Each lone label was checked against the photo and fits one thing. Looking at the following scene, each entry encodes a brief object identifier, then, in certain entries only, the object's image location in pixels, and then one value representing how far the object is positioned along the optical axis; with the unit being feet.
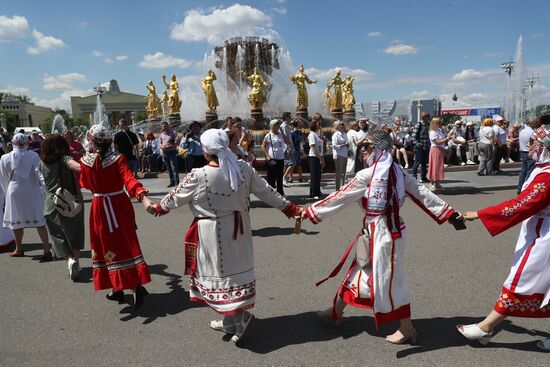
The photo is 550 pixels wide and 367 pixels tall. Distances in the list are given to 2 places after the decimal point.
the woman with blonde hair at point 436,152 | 34.60
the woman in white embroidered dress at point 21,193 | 19.98
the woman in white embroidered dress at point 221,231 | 11.09
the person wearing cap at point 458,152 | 48.98
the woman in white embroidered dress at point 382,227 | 10.61
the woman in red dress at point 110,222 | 13.73
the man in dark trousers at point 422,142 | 36.94
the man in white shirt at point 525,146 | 30.91
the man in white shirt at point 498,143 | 44.55
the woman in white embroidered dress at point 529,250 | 10.05
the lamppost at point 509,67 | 144.87
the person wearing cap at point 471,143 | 50.81
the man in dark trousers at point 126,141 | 31.07
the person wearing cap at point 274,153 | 31.50
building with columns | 335.06
